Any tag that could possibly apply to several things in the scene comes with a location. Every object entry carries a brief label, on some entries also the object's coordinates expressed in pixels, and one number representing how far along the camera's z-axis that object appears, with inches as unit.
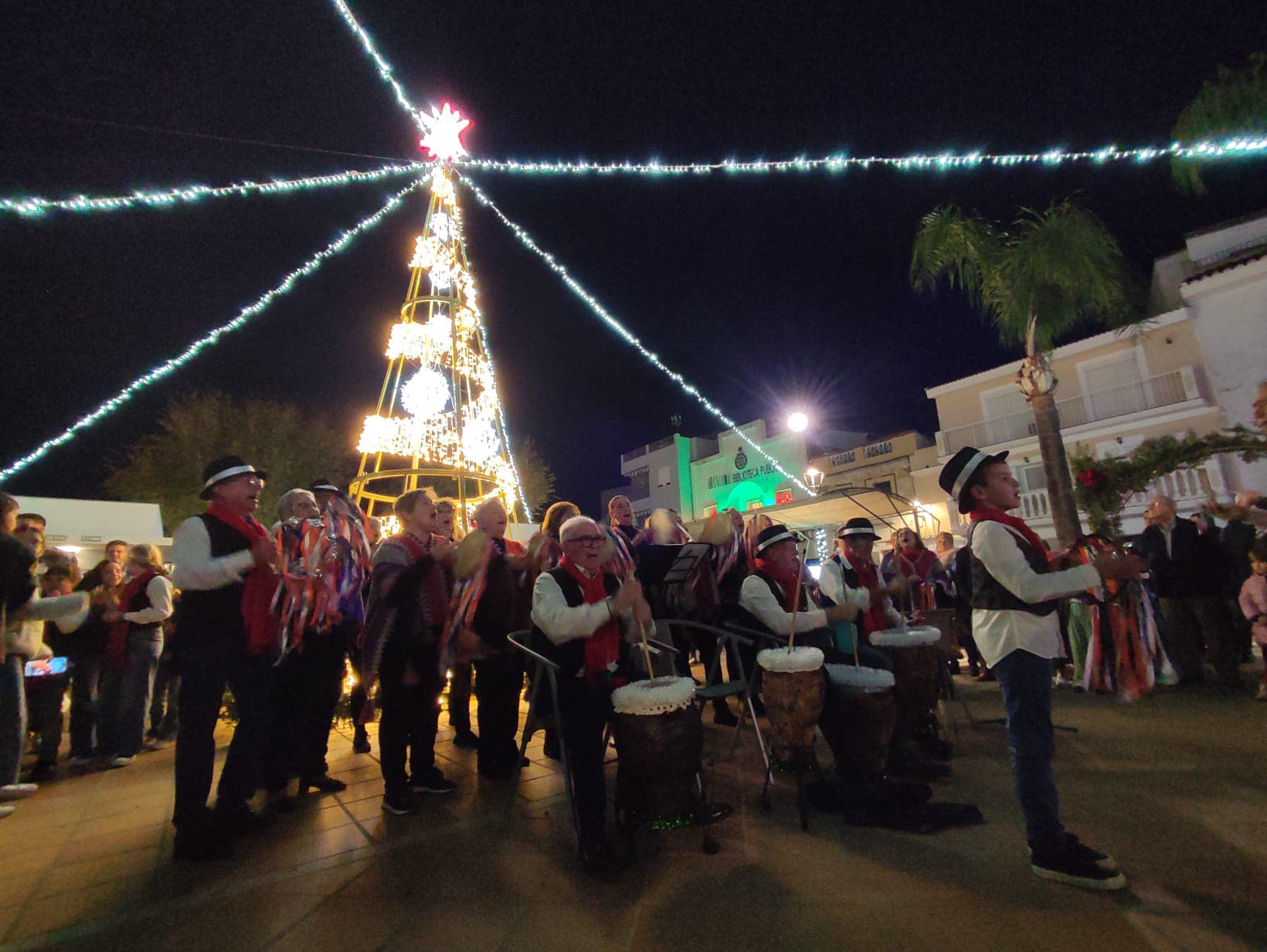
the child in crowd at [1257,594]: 205.2
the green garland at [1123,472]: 274.4
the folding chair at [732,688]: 130.2
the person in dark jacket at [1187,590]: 227.8
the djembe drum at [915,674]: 155.6
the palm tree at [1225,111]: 285.9
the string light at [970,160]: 242.1
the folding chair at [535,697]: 112.7
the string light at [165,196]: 192.5
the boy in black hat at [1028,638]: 94.6
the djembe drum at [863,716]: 130.9
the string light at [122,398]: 288.4
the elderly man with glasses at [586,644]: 111.9
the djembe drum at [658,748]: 109.9
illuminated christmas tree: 345.4
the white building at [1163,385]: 572.1
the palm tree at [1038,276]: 392.5
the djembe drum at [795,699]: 126.1
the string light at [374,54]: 250.4
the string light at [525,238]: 382.6
